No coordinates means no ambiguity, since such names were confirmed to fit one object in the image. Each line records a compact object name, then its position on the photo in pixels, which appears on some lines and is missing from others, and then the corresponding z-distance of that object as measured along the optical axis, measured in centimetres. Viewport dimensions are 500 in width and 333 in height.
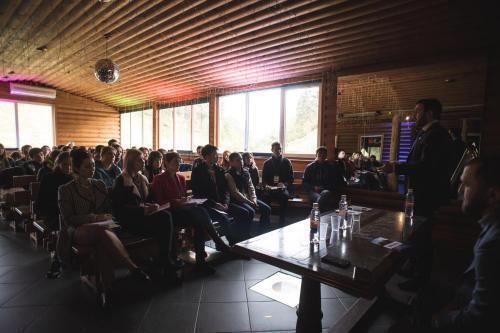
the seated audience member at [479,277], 98
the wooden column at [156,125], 967
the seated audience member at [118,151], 482
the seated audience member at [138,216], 268
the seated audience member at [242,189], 387
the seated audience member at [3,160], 515
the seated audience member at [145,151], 611
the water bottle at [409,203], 250
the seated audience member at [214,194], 344
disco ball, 439
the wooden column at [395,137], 525
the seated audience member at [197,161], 359
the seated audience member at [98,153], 411
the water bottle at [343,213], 218
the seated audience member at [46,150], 583
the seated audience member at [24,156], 526
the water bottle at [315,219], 195
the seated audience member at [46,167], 359
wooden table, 132
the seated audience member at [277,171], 531
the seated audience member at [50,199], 280
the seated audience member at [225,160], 544
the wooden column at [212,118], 788
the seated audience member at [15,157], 569
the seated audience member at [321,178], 488
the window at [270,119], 619
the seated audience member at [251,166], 511
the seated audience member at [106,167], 354
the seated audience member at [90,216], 229
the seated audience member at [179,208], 299
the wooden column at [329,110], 552
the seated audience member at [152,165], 388
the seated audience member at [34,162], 465
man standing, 240
